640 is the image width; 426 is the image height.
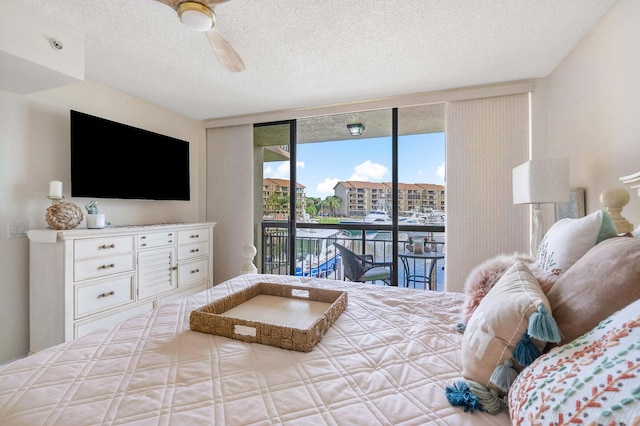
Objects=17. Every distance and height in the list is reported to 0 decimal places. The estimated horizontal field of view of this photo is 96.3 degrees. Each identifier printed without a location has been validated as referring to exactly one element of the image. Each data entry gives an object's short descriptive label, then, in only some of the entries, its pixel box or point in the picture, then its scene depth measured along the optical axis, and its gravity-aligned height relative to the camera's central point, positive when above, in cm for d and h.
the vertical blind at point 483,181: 282 +35
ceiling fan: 143 +104
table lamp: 183 +22
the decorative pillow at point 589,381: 44 -29
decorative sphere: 220 +1
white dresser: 212 -50
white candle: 223 +22
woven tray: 103 -44
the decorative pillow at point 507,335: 69 -32
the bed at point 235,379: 69 -47
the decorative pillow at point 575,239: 98 -9
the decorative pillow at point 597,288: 65 -18
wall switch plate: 221 -9
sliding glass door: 346 +45
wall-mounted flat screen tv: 251 +56
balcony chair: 325 -62
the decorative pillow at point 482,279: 115 -27
